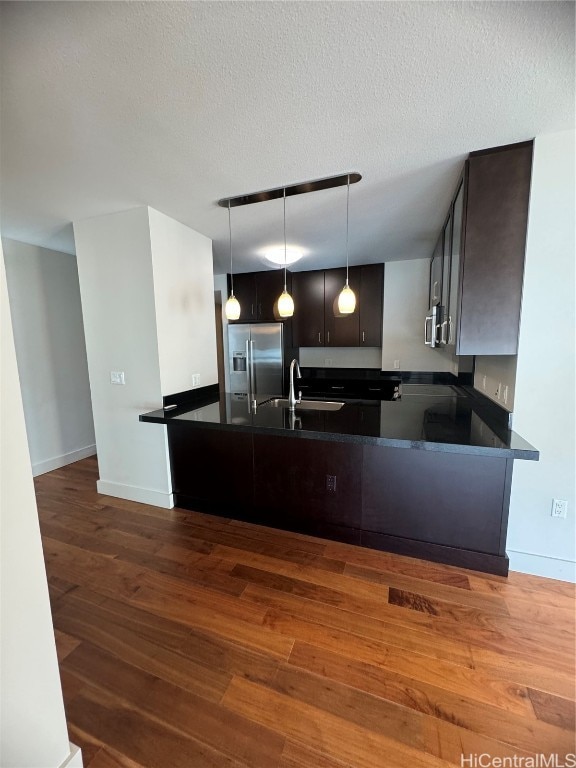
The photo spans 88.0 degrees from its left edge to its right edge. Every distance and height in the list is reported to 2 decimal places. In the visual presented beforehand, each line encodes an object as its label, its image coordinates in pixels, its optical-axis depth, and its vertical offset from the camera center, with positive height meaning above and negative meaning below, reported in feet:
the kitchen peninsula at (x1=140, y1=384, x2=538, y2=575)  5.93 -2.99
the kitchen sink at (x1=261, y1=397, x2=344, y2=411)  8.50 -1.89
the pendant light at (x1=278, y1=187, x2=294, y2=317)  7.03 +0.87
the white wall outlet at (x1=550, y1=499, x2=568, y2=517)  5.74 -3.26
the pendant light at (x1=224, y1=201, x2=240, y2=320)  7.28 +0.84
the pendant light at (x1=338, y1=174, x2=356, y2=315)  6.67 +0.88
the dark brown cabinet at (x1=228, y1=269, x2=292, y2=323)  13.67 +2.29
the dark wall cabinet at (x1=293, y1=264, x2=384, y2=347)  13.20 +1.45
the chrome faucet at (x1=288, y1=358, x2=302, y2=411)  8.41 -1.64
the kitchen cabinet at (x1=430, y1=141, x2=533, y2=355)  5.41 +1.69
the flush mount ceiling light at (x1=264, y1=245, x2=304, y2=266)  10.00 +2.93
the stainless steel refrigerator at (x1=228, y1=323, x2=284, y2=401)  13.64 -0.68
